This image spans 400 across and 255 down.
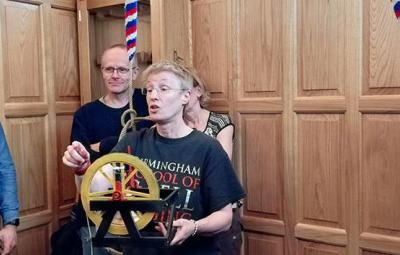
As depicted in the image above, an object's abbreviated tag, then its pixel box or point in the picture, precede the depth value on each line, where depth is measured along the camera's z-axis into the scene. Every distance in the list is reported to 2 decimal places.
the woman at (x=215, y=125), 2.00
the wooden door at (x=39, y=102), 2.18
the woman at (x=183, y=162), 1.39
